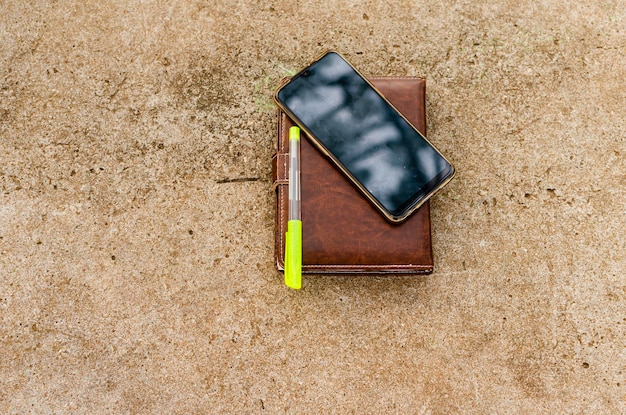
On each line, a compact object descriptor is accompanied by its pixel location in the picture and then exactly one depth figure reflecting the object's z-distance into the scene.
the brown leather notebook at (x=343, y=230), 1.17
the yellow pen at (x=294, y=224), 1.15
